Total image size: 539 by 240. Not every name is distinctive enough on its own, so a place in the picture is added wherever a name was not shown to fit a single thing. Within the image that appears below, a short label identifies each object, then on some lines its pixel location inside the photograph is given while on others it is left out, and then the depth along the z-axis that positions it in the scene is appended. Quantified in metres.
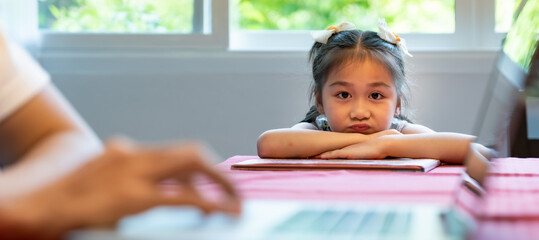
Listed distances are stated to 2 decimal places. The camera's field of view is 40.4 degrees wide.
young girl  1.57
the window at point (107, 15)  2.74
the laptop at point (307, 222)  0.51
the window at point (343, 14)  2.72
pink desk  0.70
